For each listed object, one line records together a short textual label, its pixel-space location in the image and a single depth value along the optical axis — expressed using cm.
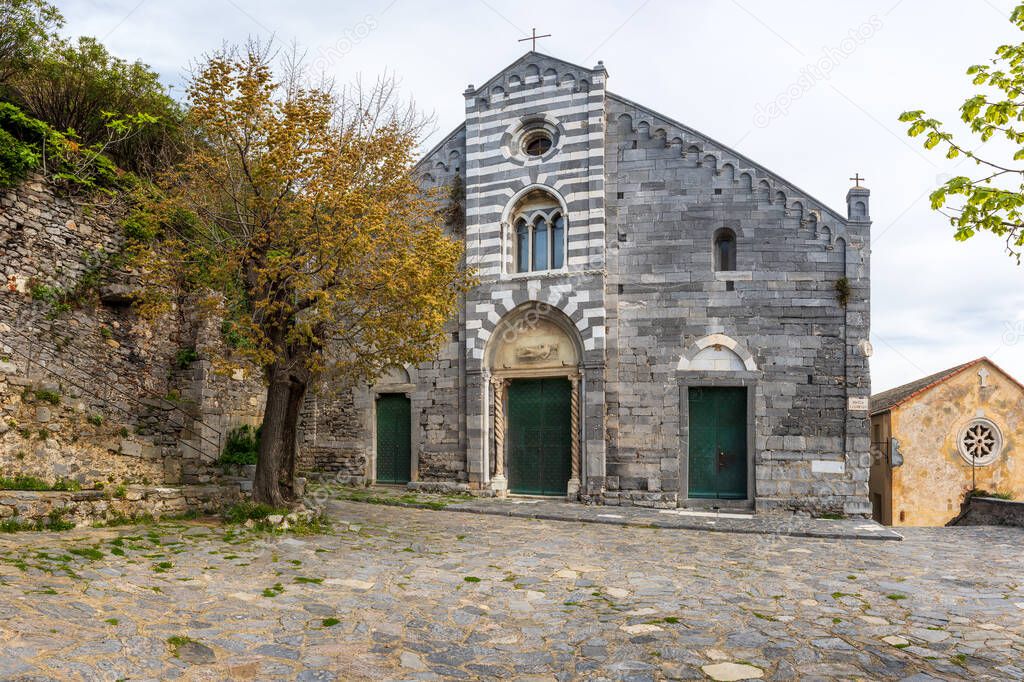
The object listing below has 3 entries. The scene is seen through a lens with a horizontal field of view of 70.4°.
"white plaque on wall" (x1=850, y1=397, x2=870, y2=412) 1533
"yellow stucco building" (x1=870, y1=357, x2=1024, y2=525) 2336
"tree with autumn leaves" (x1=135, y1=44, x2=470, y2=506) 1083
